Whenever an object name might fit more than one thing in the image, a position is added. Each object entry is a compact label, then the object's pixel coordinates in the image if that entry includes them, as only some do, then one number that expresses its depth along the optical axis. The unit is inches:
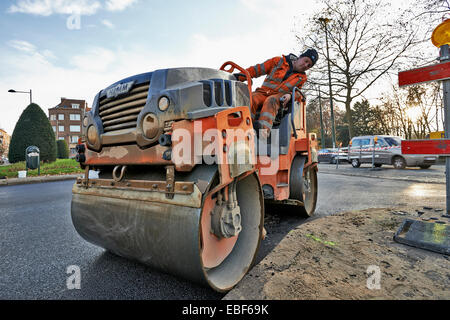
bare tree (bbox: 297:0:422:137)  736.3
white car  478.9
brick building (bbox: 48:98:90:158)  2176.8
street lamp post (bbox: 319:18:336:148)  770.8
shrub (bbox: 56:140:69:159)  1158.5
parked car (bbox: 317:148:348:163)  735.1
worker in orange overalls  135.3
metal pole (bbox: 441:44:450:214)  131.4
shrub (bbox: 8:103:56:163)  645.3
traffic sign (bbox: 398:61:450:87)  129.2
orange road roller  65.5
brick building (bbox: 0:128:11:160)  3342.5
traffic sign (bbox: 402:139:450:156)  128.6
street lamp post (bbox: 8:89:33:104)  709.3
